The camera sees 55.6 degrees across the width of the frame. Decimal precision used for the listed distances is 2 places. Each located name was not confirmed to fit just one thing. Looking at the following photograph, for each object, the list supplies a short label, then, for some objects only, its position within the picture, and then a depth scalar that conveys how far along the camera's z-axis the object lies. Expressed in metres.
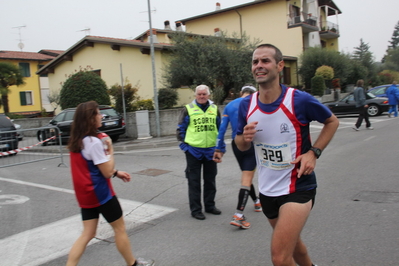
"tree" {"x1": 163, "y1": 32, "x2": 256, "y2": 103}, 19.30
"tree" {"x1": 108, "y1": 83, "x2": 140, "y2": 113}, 18.08
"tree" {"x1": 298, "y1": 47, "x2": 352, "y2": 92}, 31.59
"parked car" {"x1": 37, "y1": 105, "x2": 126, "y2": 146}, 14.84
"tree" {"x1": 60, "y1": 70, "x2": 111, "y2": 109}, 18.58
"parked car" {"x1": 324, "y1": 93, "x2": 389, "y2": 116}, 18.80
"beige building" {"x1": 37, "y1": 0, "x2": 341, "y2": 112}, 22.81
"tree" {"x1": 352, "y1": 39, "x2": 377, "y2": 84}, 37.38
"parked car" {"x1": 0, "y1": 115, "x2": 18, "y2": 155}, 9.84
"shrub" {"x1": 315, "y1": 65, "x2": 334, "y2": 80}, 28.94
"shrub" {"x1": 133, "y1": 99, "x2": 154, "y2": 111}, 18.42
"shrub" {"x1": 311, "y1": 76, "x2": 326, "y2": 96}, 27.86
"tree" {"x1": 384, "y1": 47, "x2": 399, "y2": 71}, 78.81
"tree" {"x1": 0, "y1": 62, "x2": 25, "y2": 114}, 29.05
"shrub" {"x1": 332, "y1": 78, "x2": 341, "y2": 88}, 30.22
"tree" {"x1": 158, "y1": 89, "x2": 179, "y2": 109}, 18.81
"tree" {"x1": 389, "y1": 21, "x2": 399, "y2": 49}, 96.12
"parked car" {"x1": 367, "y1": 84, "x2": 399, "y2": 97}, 20.35
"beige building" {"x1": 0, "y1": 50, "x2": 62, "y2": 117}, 42.81
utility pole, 15.36
